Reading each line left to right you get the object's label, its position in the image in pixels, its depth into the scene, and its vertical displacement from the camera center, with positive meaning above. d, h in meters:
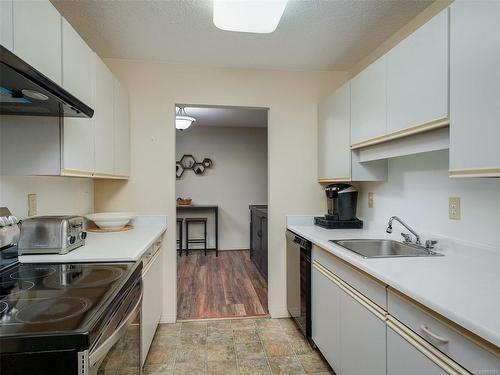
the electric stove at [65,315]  0.73 -0.38
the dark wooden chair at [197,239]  5.18 -0.85
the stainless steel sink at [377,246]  1.80 -0.40
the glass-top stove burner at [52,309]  0.81 -0.38
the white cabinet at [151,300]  1.77 -0.80
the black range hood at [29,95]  0.86 +0.36
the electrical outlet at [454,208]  1.52 -0.11
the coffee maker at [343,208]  2.38 -0.18
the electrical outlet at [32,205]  1.61 -0.10
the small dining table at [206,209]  5.13 -0.41
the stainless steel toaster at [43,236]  1.46 -0.25
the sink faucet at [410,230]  1.72 -0.28
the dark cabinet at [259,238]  3.76 -0.76
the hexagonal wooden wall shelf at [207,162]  5.43 +0.48
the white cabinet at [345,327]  1.27 -0.75
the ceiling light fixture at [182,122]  3.76 +0.88
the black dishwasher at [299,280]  2.11 -0.76
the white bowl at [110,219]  2.16 -0.25
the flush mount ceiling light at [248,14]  1.39 +0.89
